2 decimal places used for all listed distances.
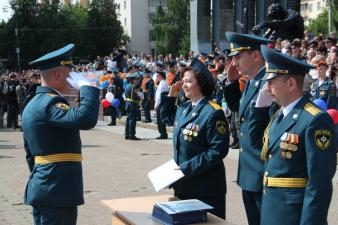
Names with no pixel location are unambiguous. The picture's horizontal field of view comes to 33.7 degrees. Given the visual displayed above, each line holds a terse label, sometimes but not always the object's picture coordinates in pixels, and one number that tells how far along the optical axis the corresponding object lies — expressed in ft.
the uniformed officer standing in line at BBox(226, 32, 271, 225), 14.39
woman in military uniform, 14.74
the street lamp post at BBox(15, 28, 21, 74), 201.85
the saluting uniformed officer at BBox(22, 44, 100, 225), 13.55
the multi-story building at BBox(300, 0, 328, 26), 343.96
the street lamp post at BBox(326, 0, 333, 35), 146.64
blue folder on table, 12.45
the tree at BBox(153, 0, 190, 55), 247.91
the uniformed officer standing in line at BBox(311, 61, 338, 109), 34.32
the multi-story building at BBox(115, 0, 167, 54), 289.94
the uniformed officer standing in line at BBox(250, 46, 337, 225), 10.69
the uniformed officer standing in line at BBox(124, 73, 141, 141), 53.62
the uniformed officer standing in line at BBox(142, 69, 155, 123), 64.66
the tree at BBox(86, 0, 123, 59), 237.66
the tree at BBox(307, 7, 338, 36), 235.93
